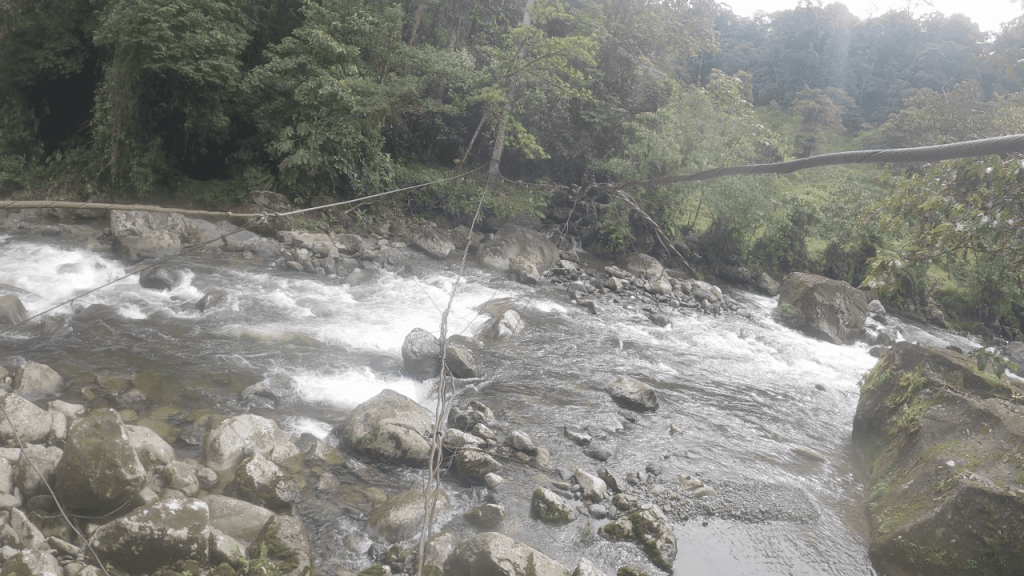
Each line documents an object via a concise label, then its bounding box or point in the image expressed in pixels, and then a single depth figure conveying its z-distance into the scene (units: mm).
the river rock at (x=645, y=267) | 14437
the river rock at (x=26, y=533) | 3430
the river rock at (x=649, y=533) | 4555
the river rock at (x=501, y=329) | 8875
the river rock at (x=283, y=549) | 3844
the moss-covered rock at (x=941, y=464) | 4434
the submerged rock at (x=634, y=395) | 7156
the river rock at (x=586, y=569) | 4086
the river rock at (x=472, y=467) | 5289
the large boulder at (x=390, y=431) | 5355
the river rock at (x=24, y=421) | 4315
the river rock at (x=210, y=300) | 8400
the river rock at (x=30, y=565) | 3102
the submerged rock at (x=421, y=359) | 7234
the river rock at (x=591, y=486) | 5180
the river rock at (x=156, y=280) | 8797
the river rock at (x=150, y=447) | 4524
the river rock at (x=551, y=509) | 4871
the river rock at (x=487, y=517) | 4742
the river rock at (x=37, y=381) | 5457
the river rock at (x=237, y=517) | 4098
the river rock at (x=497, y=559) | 3906
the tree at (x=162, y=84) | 10750
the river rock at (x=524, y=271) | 12609
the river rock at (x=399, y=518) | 4391
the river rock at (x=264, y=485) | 4605
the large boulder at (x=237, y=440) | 4902
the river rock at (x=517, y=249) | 13398
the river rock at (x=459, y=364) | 7410
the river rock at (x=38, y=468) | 3920
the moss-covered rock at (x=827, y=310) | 11344
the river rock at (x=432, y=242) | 13383
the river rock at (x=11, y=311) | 6953
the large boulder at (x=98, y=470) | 3898
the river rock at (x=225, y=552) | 3688
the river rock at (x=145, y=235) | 10094
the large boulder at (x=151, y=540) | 3543
